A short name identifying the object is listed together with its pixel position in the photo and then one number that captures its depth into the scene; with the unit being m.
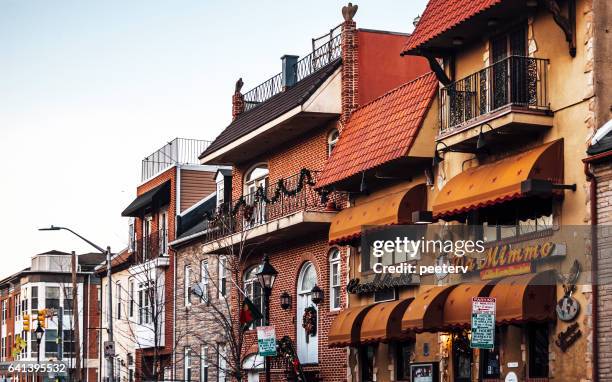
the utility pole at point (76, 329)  57.22
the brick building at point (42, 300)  97.75
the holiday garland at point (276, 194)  36.66
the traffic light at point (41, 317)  60.22
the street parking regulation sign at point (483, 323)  20.97
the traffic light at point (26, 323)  61.44
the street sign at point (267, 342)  30.20
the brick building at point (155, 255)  52.09
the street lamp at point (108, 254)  46.50
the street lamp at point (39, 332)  66.31
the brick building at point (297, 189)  35.75
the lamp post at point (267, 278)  31.11
